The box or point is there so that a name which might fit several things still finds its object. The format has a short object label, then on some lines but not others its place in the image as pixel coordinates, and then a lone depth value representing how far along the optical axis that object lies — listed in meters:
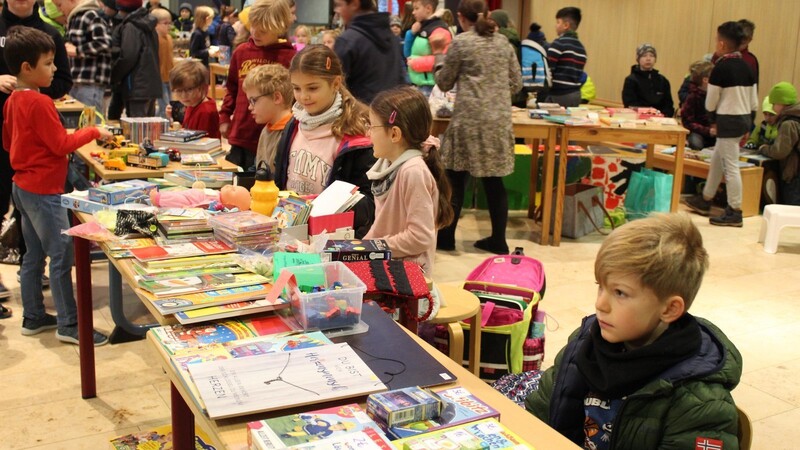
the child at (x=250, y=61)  4.92
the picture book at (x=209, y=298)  2.30
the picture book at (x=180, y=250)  2.74
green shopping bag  6.66
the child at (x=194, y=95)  5.27
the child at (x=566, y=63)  7.64
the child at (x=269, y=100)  4.23
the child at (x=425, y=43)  8.01
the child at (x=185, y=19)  16.56
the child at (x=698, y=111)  8.23
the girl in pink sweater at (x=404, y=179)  3.22
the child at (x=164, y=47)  9.45
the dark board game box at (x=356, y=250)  2.64
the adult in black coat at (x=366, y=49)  5.04
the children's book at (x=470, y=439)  1.63
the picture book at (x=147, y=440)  2.87
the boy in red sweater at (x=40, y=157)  3.89
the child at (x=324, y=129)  3.66
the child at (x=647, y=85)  9.23
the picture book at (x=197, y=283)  2.44
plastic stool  6.28
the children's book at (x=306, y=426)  1.62
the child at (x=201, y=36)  13.01
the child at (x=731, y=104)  6.78
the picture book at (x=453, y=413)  1.71
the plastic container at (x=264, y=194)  3.18
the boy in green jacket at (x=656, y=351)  1.88
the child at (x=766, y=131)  7.65
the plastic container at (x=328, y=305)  2.24
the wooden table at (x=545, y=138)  6.18
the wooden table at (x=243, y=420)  1.73
